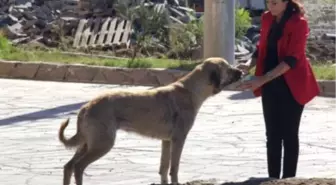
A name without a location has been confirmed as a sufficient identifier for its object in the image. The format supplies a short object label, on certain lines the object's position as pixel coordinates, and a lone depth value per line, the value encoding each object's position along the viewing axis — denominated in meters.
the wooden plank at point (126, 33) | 20.84
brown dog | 8.14
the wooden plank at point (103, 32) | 20.97
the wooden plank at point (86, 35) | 20.79
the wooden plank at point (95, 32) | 21.03
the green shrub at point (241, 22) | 19.55
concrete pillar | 16.66
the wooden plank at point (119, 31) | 20.89
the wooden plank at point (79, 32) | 20.75
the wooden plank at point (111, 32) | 20.92
